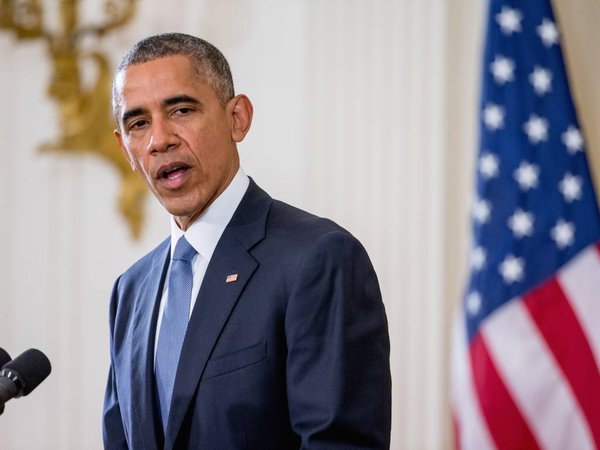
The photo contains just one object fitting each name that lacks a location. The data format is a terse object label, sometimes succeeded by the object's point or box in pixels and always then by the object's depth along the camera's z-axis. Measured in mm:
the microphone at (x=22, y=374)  5184
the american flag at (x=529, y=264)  6386
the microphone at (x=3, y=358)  5292
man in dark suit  5291
